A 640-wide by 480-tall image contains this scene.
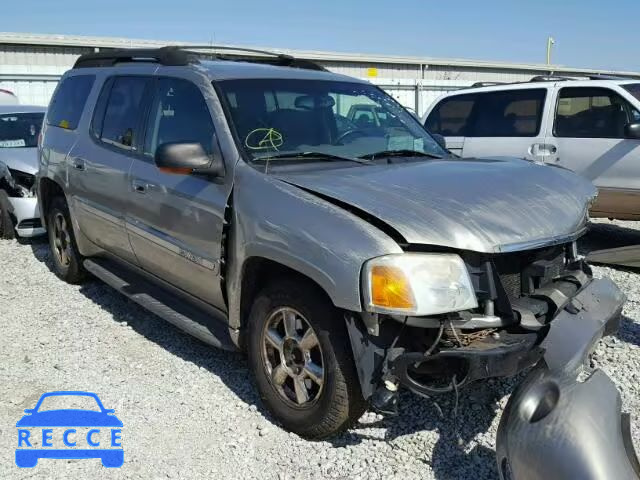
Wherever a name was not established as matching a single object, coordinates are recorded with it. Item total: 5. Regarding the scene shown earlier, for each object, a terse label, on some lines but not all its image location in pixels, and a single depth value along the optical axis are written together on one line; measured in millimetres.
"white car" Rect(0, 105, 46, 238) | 7531
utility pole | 43375
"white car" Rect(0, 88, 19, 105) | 10906
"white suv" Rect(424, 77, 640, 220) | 6961
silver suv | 2756
